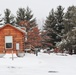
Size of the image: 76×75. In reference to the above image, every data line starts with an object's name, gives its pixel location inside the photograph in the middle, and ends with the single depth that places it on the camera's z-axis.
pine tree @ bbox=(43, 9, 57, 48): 59.27
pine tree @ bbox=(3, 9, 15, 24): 62.69
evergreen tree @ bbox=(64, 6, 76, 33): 39.25
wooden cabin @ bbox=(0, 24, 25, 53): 33.56
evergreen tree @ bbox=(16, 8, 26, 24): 61.74
